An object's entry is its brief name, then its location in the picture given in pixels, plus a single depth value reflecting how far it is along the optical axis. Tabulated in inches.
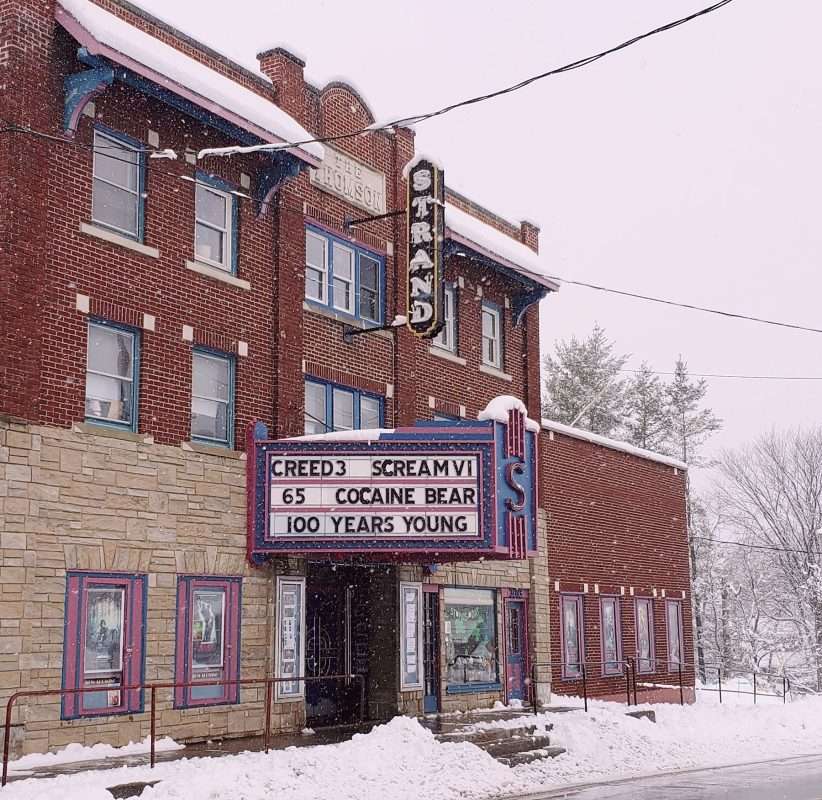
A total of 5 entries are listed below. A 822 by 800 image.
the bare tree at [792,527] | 1996.8
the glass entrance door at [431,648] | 929.5
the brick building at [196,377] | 629.6
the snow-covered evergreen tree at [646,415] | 2618.1
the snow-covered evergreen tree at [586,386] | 2564.0
